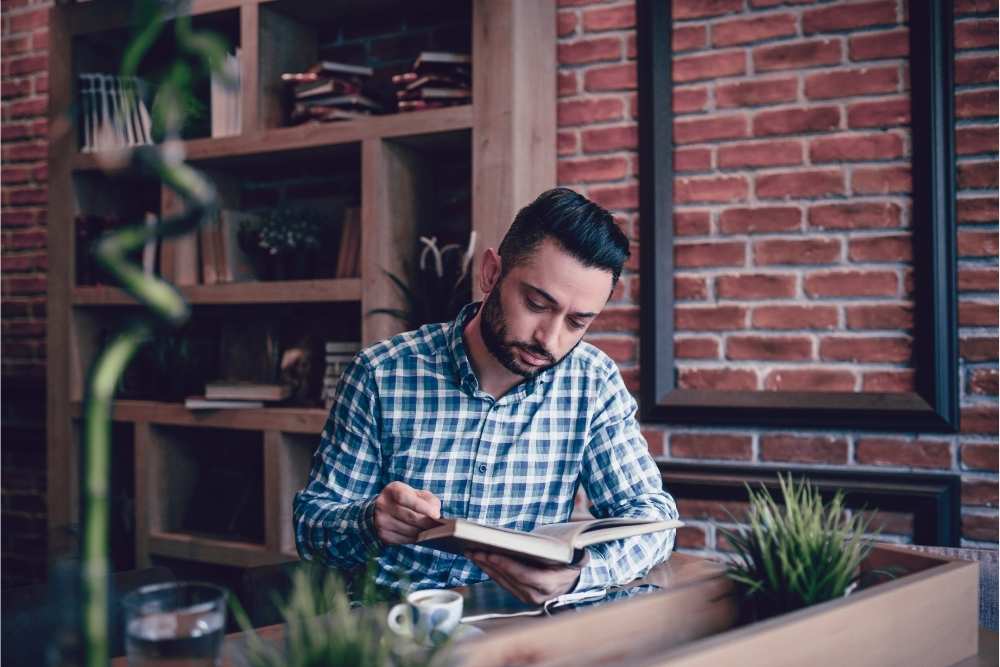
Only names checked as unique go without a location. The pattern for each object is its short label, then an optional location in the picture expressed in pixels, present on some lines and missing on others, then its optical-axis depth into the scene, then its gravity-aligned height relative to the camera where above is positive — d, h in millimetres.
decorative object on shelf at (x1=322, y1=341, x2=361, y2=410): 2570 -100
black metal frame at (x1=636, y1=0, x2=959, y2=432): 2115 +129
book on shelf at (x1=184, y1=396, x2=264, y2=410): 2658 -228
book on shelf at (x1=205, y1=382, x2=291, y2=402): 2621 -189
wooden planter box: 857 -336
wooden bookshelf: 2322 +443
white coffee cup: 841 -320
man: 1602 -176
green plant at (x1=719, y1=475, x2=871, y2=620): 1046 -286
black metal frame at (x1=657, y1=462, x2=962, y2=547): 2105 -421
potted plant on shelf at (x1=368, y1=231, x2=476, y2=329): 2346 +110
